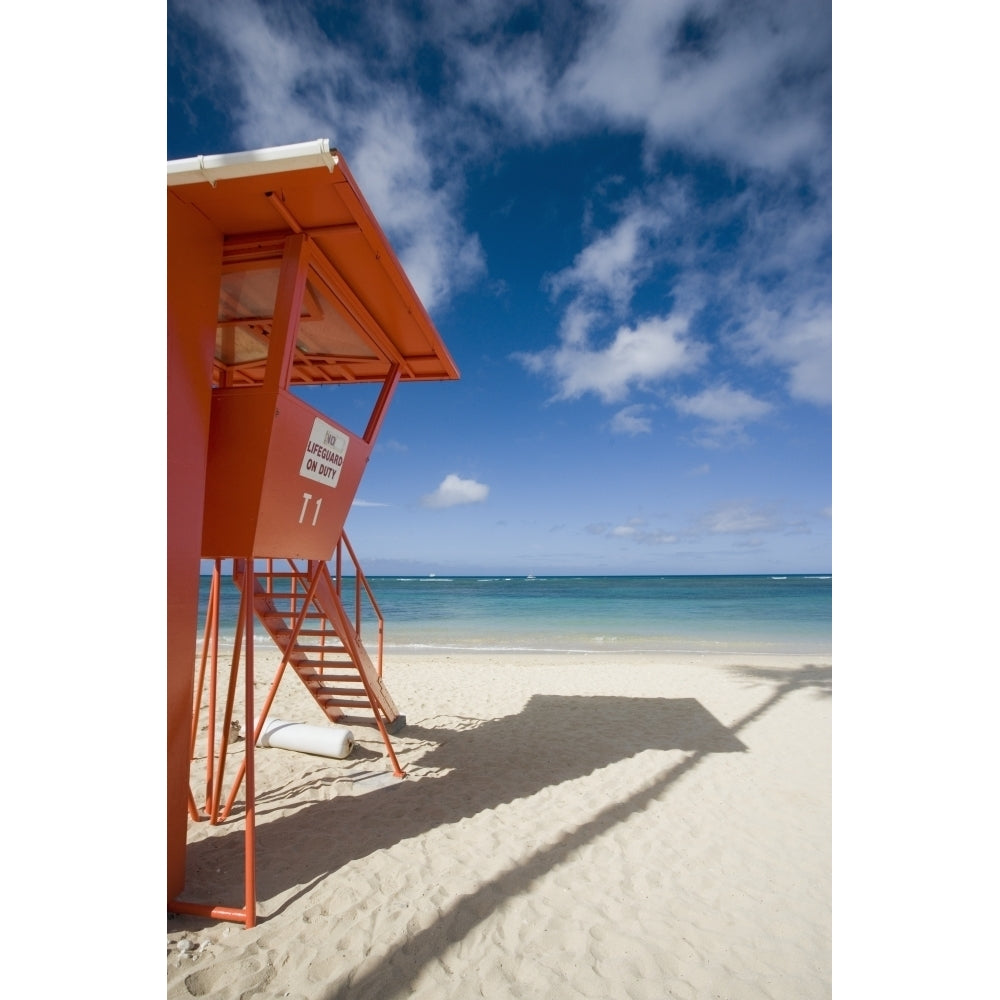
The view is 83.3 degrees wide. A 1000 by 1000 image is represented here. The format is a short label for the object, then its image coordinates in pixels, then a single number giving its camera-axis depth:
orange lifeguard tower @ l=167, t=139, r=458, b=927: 3.77
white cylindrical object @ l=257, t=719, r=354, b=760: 6.81
